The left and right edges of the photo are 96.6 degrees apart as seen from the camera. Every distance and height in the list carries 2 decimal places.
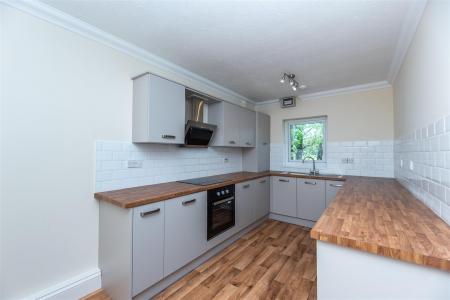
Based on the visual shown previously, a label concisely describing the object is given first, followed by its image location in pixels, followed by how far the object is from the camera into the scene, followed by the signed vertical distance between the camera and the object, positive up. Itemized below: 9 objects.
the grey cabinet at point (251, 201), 2.83 -0.72
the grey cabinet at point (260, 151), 3.71 +0.06
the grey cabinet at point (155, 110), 1.99 +0.46
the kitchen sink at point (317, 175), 3.23 -0.33
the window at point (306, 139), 3.66 +0.30
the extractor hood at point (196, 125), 2.43 +0.38
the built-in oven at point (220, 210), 2.28 -0.68
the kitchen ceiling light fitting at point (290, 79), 2.76 +1.08
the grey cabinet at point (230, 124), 2.98 +0.48
